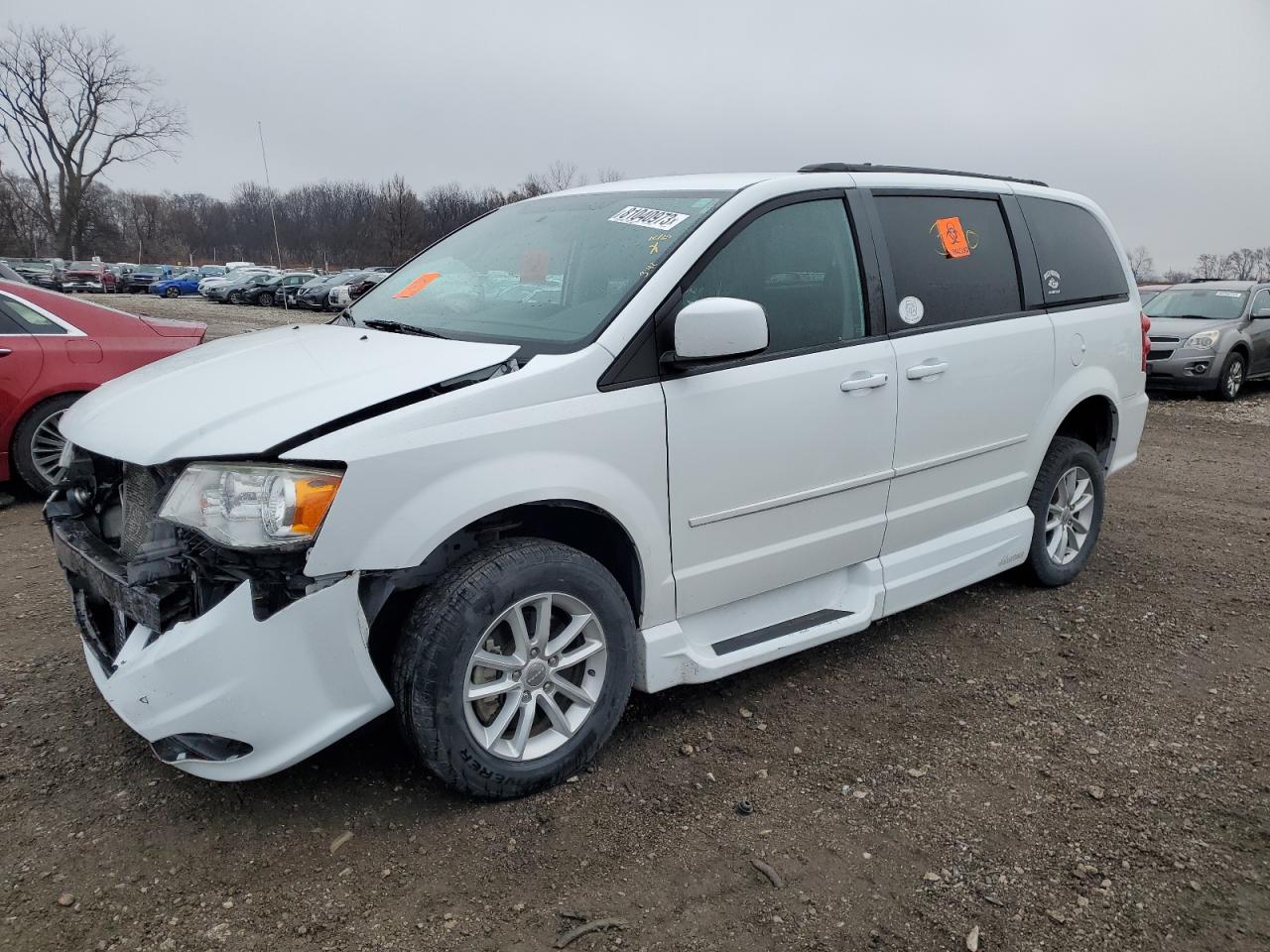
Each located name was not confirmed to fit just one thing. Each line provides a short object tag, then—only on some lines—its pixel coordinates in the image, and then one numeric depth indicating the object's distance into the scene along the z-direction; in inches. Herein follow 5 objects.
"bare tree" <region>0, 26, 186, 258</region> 2287.2
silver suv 465.1
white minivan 92.9
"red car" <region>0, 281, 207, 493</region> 229.1
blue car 1744.6
